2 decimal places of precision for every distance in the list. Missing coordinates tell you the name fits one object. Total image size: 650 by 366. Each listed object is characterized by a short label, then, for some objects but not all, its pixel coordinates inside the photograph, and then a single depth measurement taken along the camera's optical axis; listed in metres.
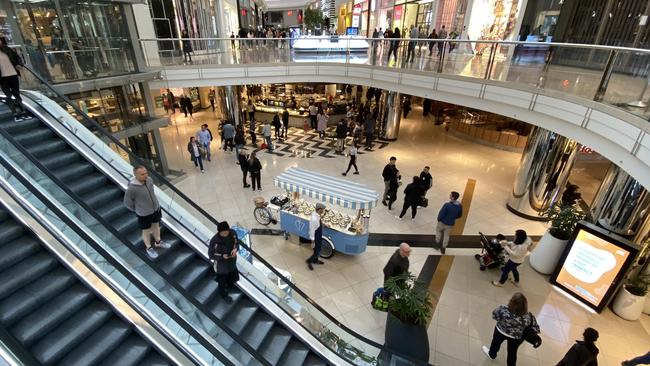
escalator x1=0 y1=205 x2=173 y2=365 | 3.26
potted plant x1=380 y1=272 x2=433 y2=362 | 4.49
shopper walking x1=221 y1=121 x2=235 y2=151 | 13.09
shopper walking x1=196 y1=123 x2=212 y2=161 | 11.78
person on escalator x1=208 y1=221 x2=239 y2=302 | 4.29
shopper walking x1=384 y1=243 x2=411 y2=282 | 5.37
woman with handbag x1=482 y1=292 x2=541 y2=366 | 4.45
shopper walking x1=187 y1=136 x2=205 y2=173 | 11.05
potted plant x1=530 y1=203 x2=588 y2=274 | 6.57
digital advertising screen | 5.61
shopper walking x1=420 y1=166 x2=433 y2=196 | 8.69
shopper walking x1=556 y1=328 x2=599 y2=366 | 3.99
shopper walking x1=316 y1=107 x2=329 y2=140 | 14.72
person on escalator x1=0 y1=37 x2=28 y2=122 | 5.14
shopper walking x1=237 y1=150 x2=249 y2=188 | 9.87
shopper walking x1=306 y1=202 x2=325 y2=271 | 6.50
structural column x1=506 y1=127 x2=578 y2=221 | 8.29
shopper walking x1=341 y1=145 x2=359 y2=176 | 10.92
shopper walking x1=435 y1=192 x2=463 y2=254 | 6.95
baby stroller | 6.85
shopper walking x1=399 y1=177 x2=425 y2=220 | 8.27
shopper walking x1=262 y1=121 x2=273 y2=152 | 13.05
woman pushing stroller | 6.10
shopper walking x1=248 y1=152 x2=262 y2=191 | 9.70
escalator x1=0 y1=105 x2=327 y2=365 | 4.61
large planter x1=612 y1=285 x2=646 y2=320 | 5.74
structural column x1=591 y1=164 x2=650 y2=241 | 5.81
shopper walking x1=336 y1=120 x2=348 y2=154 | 12.75
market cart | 6.80
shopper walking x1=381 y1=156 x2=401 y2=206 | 8.91
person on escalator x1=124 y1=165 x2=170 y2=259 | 4.36
